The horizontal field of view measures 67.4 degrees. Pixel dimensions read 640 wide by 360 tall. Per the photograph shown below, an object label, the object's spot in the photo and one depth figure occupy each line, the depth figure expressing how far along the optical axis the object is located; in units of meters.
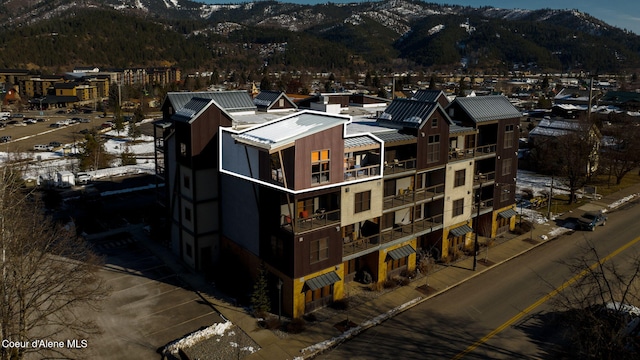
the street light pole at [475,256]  34.16
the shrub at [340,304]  28.80
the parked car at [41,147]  81.17
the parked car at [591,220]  43.16
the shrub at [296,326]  26.16
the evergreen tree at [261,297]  27.62
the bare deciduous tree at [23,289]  18.08
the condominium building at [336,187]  26.86
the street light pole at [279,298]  26.62
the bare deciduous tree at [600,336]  16.06
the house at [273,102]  42.50
